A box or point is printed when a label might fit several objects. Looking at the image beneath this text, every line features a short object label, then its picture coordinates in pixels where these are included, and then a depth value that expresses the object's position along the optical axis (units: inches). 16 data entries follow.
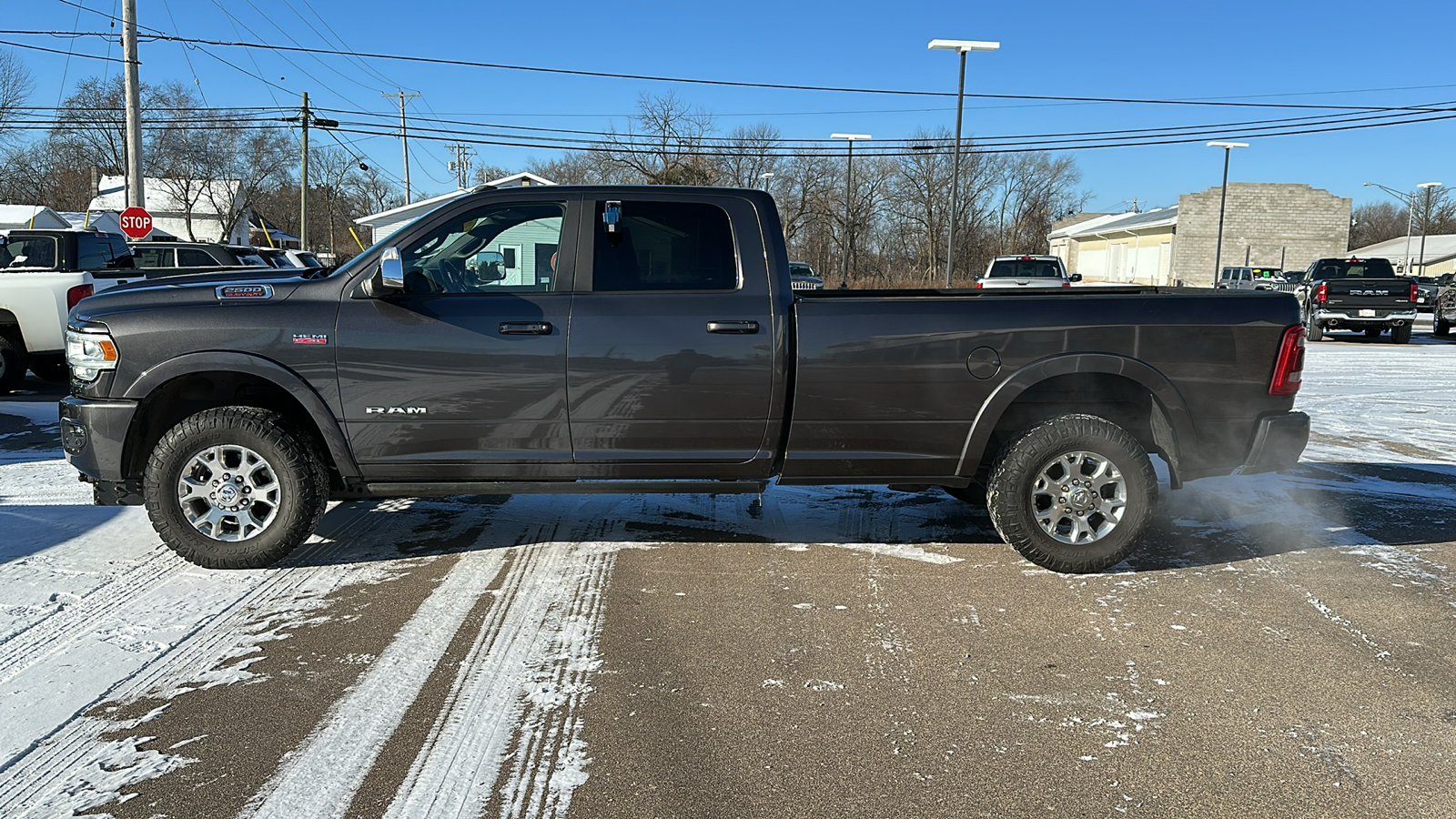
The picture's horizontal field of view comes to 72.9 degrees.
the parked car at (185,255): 740.6
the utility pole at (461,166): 2883.9
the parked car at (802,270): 1291.6
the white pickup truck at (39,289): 445.4
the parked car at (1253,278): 1347.6
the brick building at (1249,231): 2295.8
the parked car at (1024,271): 992.2
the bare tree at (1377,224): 4192.9
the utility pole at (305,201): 1583.2
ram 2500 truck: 190.2
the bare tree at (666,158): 2097.7
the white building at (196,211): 2313.0
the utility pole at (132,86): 797.2
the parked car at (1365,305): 871.7
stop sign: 786.2
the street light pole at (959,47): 946.7
